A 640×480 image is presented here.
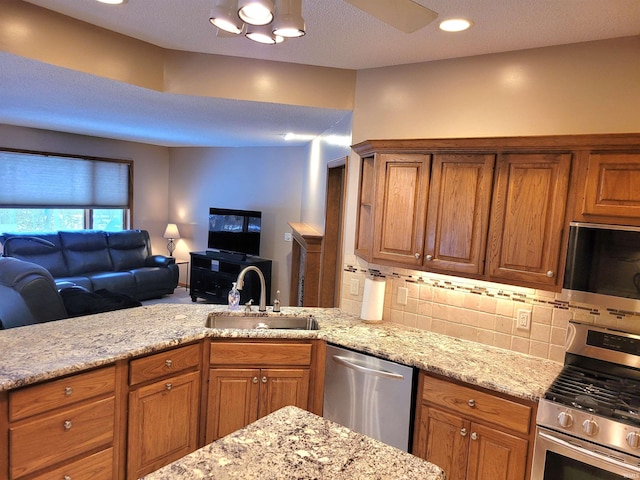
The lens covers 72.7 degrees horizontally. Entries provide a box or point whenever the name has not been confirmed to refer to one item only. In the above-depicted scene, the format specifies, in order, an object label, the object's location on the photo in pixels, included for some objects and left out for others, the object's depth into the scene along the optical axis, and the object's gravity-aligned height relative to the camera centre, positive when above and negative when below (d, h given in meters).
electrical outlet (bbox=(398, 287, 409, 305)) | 2.91 -0.53
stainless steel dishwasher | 2.33 -1.01
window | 5.70 +0.00
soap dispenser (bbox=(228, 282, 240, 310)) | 2.83 -0.62
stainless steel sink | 2.83 -0.76
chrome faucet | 2.67 -0.54
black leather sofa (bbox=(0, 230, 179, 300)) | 5.52 -0.91
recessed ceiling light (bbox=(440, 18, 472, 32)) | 2.07 +0.94
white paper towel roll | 2.86 -0.57
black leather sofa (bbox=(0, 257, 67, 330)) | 3.19 -0.79
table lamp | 7.26 -0.54
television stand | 6.11 -1.04
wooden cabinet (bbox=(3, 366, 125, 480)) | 1.74 -1.01
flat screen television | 6.36 -0.40
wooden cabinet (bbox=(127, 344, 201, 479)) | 2.19 -1.11
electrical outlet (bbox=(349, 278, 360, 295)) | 3.15 -0.54
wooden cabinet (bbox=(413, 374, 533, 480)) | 2.02 -1.04
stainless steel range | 1.76 -0.78
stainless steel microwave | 1.93 -0.17
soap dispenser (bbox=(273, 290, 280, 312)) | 2.92 -0.67
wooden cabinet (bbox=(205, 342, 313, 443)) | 2.51 -1.01
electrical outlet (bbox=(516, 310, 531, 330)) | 2.46 -0.55
